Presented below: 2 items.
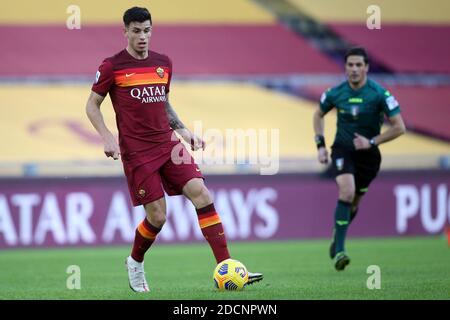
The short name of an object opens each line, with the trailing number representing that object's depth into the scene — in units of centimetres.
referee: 2172
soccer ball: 1584
